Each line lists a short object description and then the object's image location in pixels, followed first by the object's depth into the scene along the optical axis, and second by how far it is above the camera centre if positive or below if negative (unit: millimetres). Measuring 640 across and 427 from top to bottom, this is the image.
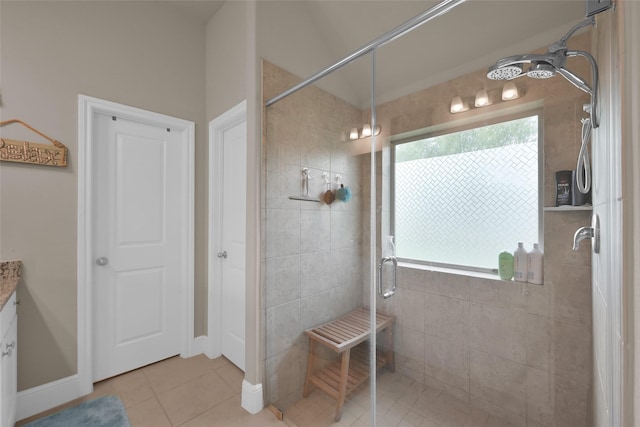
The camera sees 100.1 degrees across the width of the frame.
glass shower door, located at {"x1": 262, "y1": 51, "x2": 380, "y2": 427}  1534 -200
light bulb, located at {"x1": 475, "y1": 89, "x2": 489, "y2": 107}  1360 +591
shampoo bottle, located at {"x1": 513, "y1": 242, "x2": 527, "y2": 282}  1280 -242
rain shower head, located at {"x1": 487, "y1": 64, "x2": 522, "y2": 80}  1062 +583
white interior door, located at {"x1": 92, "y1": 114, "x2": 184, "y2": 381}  1998 -238
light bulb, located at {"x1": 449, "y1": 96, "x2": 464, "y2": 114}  1436 +587
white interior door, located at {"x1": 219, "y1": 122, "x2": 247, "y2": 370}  2170 -230
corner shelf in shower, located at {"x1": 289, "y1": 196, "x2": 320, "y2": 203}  1697 +105
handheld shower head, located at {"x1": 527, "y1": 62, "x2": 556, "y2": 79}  1012 +555
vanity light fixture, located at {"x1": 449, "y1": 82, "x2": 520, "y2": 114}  1289 +587
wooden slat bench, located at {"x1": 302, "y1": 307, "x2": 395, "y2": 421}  1481 -787
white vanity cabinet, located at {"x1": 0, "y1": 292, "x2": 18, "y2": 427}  1183 -723
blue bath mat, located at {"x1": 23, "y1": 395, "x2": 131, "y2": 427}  1569 -1221
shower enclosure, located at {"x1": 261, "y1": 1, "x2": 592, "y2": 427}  1221 -187
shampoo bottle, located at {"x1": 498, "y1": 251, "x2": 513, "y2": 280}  1315 -257
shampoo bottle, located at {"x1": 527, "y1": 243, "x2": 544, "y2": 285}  1250 -243
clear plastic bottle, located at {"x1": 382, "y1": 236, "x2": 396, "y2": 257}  1511 -197
